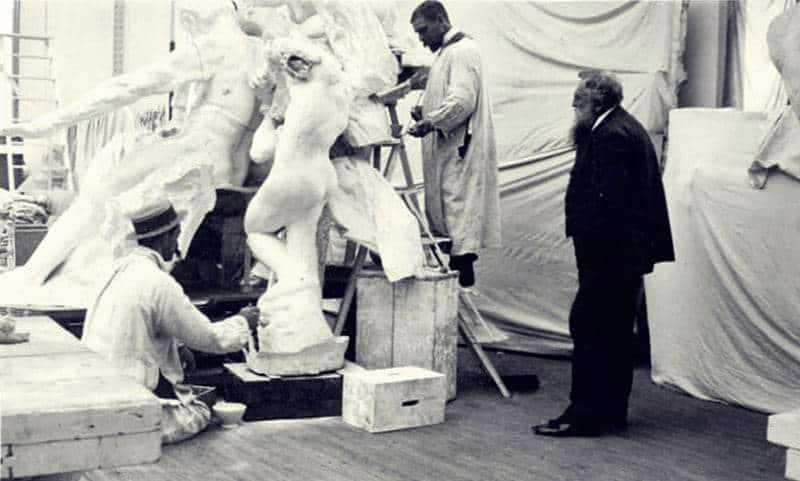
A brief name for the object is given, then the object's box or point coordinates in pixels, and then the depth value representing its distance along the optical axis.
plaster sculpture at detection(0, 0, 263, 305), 5.96
